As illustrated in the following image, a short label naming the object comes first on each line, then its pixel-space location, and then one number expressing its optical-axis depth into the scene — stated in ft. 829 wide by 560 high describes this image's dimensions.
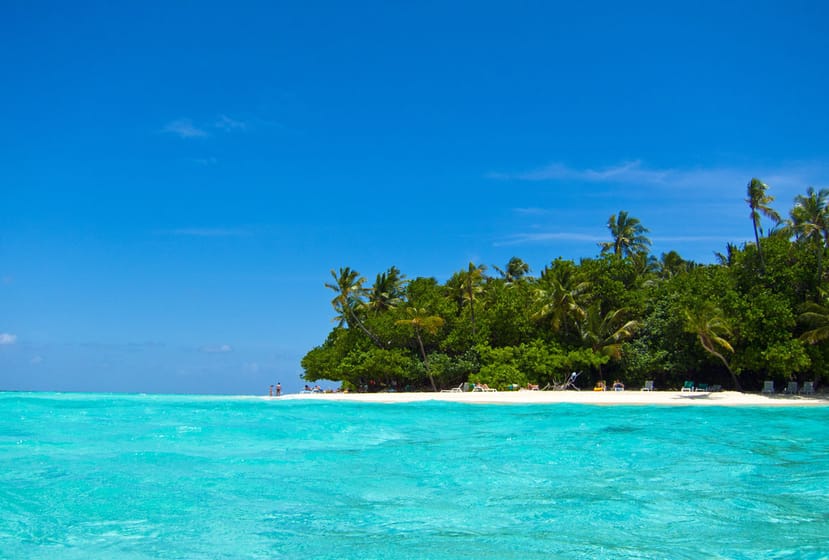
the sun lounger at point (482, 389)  116.46
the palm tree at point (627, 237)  159.53
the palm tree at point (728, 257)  146.17
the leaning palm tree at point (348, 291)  141.18
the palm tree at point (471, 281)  129.08
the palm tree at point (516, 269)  186.91
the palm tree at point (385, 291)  148.36
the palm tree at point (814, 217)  91.45
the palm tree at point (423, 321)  123.03
